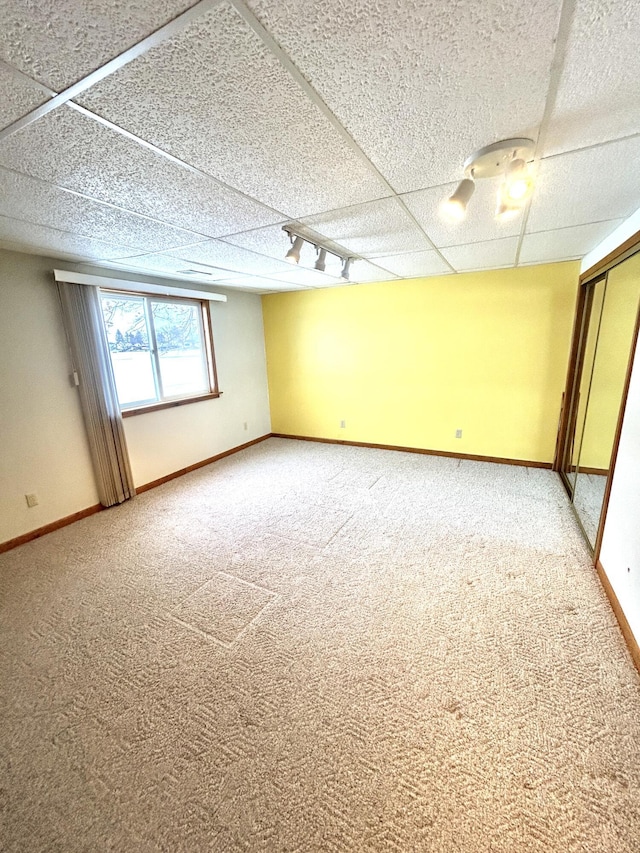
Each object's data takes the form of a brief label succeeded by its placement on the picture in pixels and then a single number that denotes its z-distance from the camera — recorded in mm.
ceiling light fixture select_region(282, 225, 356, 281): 2117
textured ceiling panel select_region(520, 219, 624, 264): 2317
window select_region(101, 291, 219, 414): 3488
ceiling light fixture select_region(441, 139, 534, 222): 1252
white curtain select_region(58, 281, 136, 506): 2943
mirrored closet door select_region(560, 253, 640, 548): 2377
